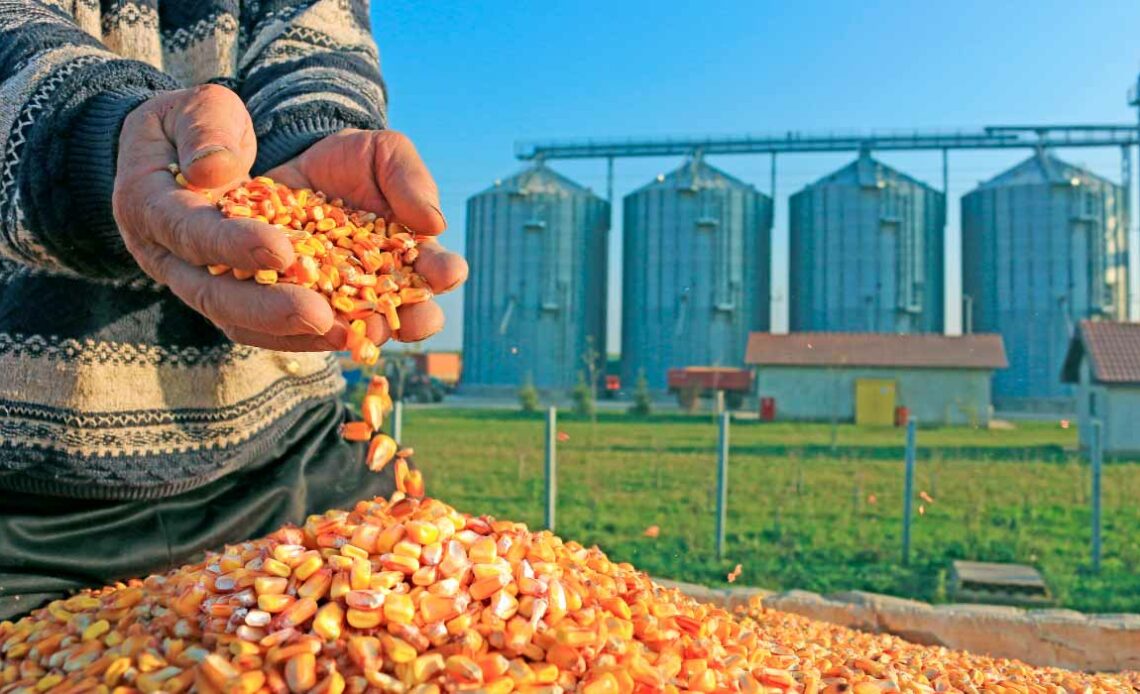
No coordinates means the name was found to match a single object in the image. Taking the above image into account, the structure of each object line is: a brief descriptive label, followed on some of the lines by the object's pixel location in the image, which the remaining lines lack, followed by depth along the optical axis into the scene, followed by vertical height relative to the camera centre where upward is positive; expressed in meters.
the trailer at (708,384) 21.64 -0.18
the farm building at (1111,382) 12.19 +0.02
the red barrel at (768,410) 18.53 -0.68
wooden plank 4.54 -1.07
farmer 1.16 +0.14
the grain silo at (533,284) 24.75 +2.53
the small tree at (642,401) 19.50 -0.57
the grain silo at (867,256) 23.91 +3.39
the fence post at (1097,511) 5.25 -0.76
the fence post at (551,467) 5.50 -0.59
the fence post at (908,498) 5.39 -0.71
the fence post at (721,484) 5.46 -0.67
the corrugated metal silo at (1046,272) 23.34 +2.96
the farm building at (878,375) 18.30 +0.09
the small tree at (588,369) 17.59 +0.25
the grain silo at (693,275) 24.47 +2.83
